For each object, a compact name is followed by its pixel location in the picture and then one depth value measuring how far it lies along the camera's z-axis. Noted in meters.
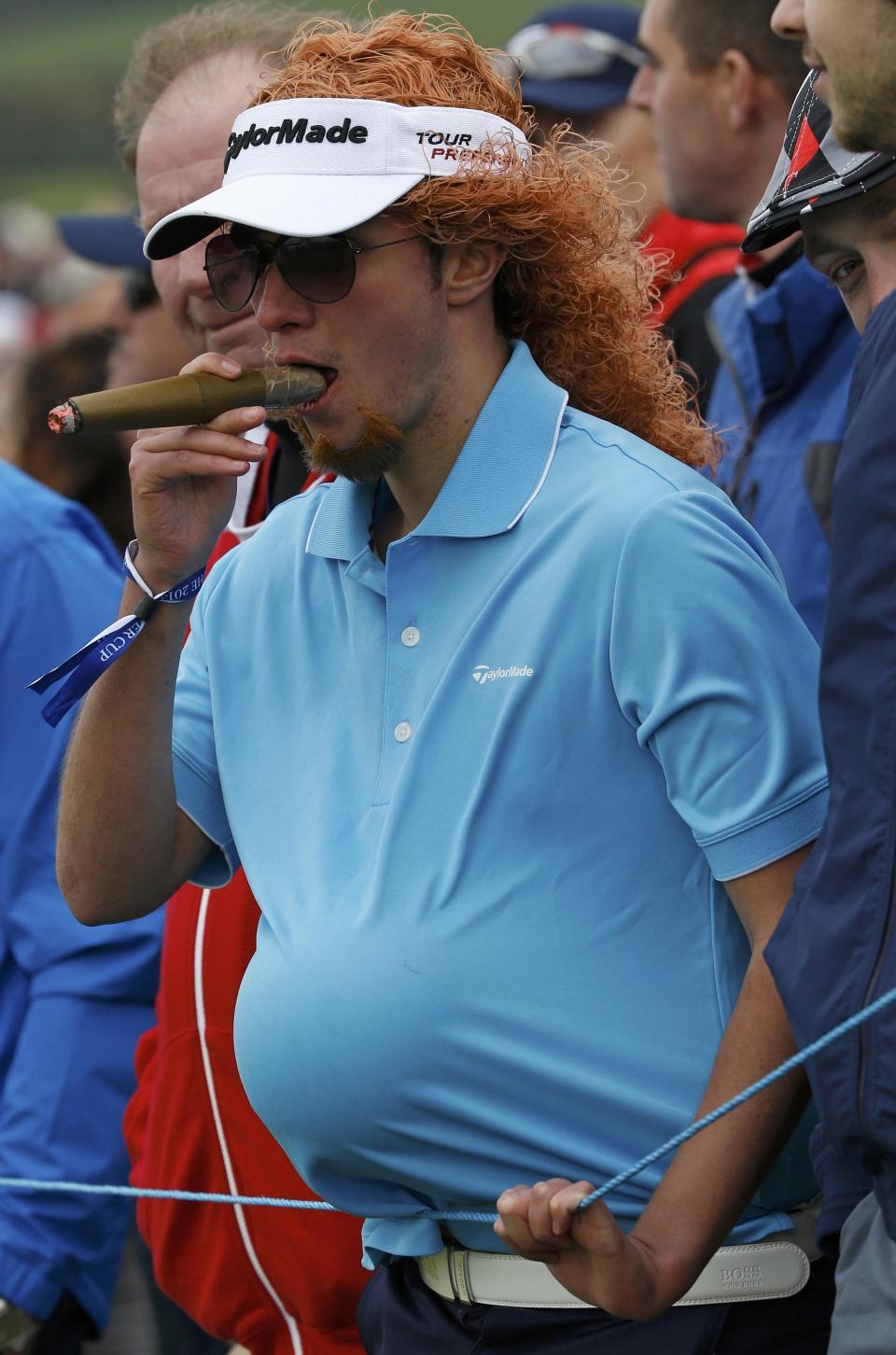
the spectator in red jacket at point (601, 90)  10.18
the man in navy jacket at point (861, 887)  3.19
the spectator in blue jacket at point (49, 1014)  5.99
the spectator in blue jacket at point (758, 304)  6.73
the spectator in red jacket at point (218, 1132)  5.13
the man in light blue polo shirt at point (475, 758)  3.89
